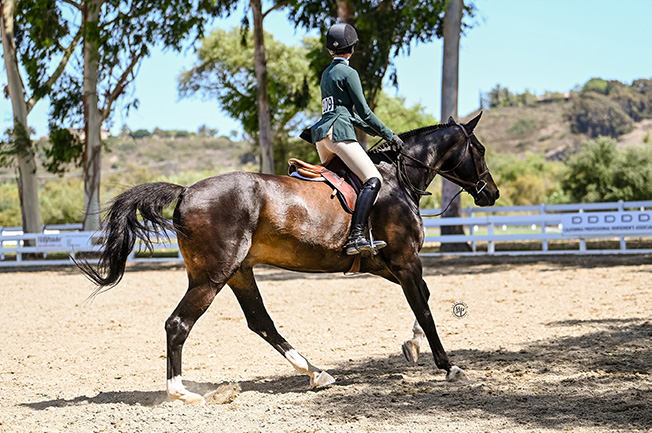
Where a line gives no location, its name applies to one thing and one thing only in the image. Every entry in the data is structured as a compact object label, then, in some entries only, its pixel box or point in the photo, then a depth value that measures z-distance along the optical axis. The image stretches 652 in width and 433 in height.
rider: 6.16
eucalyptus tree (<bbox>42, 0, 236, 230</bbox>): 22.97
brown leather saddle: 6.28
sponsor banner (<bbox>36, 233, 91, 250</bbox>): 20.69
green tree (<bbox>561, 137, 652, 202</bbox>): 33.72
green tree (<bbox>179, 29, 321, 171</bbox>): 46.59
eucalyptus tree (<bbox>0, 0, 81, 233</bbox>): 24.22
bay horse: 5.74
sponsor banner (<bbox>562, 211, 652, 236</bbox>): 16.97
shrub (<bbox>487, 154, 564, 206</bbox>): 53.94
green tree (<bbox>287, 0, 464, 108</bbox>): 19.72
